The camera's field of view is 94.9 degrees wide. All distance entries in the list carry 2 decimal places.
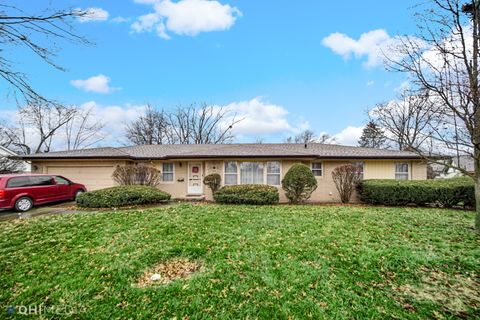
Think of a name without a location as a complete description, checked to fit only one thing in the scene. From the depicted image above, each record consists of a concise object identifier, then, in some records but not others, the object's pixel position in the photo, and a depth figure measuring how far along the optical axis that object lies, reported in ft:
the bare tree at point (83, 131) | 94.99
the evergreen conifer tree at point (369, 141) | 102.97
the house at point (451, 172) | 82.79
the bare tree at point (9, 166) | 66.90
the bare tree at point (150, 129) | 103.50
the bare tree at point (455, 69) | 17.56
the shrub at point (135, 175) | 38.60
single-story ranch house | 40.50
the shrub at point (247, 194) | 33.58
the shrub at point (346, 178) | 37.06
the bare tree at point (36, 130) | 86.79
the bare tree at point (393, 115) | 81.78
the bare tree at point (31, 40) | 12.87
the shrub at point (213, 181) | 39.01
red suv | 29.53
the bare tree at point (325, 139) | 119.03
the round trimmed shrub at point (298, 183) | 34.35
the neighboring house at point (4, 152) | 66.95
